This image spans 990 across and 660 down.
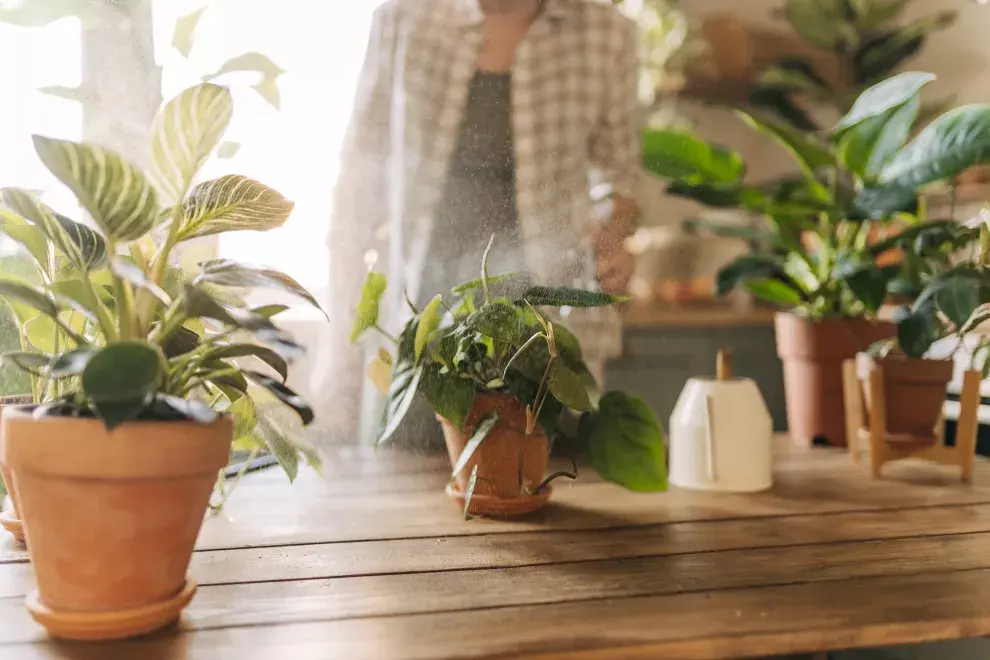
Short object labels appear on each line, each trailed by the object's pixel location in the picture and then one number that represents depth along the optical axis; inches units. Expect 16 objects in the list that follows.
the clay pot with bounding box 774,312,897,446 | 53.0
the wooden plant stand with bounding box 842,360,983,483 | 44.2
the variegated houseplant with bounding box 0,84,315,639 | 22.0
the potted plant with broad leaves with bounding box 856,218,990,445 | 41.7
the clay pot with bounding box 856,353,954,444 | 44.9
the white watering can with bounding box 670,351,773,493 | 42.1
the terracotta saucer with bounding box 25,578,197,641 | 22.6
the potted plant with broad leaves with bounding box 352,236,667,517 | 33.5
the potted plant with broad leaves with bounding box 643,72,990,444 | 47.9
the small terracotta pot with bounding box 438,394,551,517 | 35.0
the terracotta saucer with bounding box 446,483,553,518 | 35.9
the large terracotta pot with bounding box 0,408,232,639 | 22.1
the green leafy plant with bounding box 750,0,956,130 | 77.9
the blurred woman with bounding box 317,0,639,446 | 48.4
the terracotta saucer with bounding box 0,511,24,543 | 31.6
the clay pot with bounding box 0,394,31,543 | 31.6
